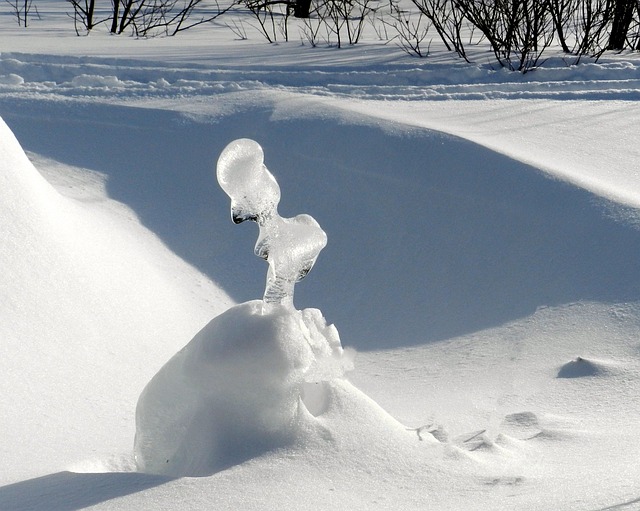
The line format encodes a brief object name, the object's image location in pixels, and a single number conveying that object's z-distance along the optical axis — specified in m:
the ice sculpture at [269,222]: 3.90
